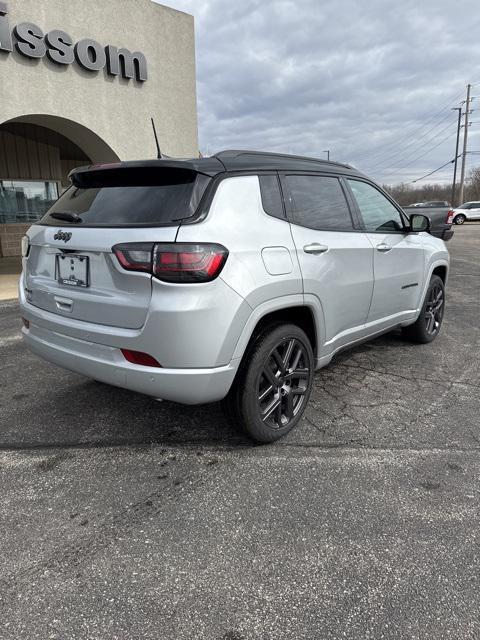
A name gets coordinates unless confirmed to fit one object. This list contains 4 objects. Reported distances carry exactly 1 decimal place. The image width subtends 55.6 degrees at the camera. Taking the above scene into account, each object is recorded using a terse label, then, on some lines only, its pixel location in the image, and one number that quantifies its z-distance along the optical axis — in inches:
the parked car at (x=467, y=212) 1336.1
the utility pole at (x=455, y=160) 2063.7
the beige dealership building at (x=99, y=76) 322.7
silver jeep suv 93.0
